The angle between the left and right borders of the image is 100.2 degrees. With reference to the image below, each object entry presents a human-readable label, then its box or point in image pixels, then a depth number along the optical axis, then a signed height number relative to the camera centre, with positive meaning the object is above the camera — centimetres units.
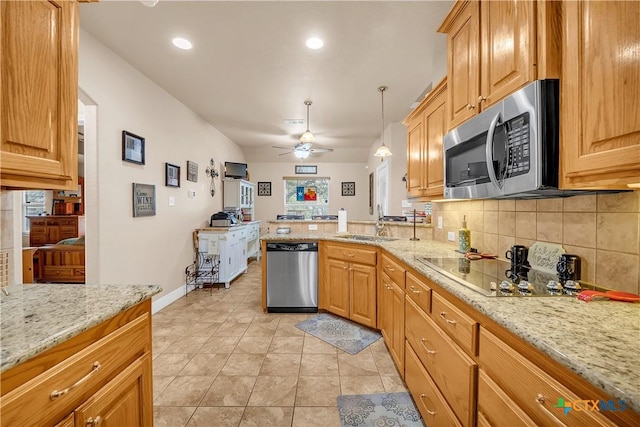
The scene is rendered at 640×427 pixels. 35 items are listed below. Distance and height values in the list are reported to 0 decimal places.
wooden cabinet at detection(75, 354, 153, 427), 81 -65
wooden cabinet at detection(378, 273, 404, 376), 188 -84
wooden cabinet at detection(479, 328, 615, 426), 60 -47
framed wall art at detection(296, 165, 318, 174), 752 +119
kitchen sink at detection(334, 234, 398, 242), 293 -30
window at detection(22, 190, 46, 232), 588 +15
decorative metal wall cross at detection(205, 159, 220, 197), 491 +72
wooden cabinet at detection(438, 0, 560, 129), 102 +75
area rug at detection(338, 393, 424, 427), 154 -121
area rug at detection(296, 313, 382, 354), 242 -120
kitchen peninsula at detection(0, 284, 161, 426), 65 -41
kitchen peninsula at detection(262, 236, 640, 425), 54 -34
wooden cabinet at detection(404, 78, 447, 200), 202 +57
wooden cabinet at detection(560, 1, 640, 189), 75 +36
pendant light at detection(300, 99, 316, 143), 406 +113
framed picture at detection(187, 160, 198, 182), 411 +64
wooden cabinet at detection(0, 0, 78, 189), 88 +42
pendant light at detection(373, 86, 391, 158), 378 +85
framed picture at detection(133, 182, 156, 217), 288 +14
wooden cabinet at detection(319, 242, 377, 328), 259 -74
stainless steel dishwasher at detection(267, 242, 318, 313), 310 -76
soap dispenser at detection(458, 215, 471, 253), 198 -21
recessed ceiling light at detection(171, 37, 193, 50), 245 +158
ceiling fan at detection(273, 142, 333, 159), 509 +119
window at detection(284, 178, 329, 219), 762 +44
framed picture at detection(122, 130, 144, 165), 275 +68
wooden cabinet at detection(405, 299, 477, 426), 99 -68
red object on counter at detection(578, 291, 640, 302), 92 -30
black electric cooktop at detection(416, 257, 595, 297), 103 -31
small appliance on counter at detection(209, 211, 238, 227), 454 -15
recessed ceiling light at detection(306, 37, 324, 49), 246 +158
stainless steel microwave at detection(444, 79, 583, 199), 99 +28
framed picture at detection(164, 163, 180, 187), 348 +49
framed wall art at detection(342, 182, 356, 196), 757 +60
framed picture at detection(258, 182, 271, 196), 750 +66
